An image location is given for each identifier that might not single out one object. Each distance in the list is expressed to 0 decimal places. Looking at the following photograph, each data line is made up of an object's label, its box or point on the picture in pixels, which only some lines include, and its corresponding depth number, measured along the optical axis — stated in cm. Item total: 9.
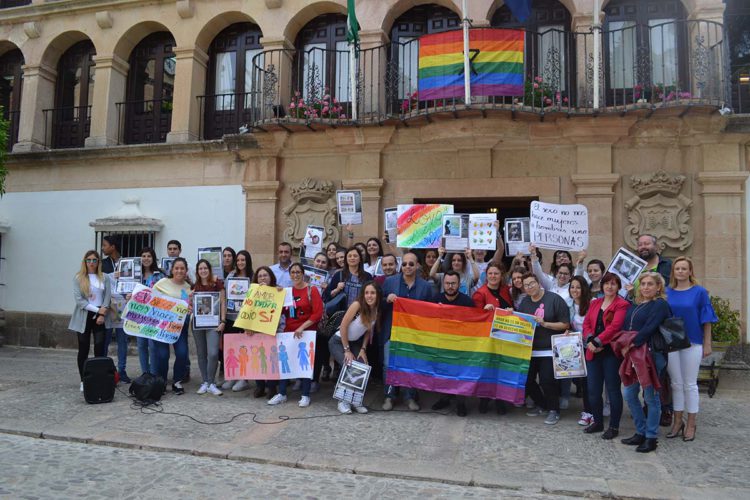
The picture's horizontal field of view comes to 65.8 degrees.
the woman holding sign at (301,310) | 724
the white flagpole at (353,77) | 1048
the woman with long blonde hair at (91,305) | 784
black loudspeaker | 713
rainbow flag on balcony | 945
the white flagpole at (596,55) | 931
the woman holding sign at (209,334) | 762
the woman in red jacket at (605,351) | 577
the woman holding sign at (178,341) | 768
